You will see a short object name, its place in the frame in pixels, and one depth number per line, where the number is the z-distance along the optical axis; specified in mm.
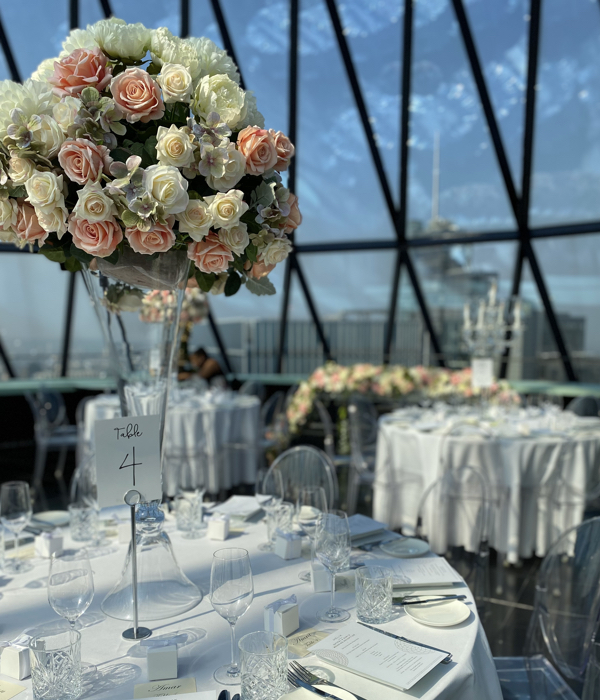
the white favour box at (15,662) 1246
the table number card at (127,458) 1413
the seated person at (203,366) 7398
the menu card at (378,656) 1213
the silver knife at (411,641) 1288
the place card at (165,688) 1186
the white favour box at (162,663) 1229
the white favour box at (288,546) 1888
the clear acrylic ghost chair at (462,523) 2434
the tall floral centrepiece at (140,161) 1312
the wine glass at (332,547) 1535
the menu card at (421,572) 1674
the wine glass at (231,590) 1257
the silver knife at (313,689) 1148
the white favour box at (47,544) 1945
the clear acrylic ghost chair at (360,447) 4840
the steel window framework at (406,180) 7281
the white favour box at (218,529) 2070
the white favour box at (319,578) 1638
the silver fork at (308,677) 1199
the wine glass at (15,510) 1901
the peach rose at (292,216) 1527
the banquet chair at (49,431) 6180
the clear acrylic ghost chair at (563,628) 1909
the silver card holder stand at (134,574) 1419
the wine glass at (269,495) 2027
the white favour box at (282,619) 1394
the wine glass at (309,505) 2072
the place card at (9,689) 1188
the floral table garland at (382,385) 5992
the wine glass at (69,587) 1339
